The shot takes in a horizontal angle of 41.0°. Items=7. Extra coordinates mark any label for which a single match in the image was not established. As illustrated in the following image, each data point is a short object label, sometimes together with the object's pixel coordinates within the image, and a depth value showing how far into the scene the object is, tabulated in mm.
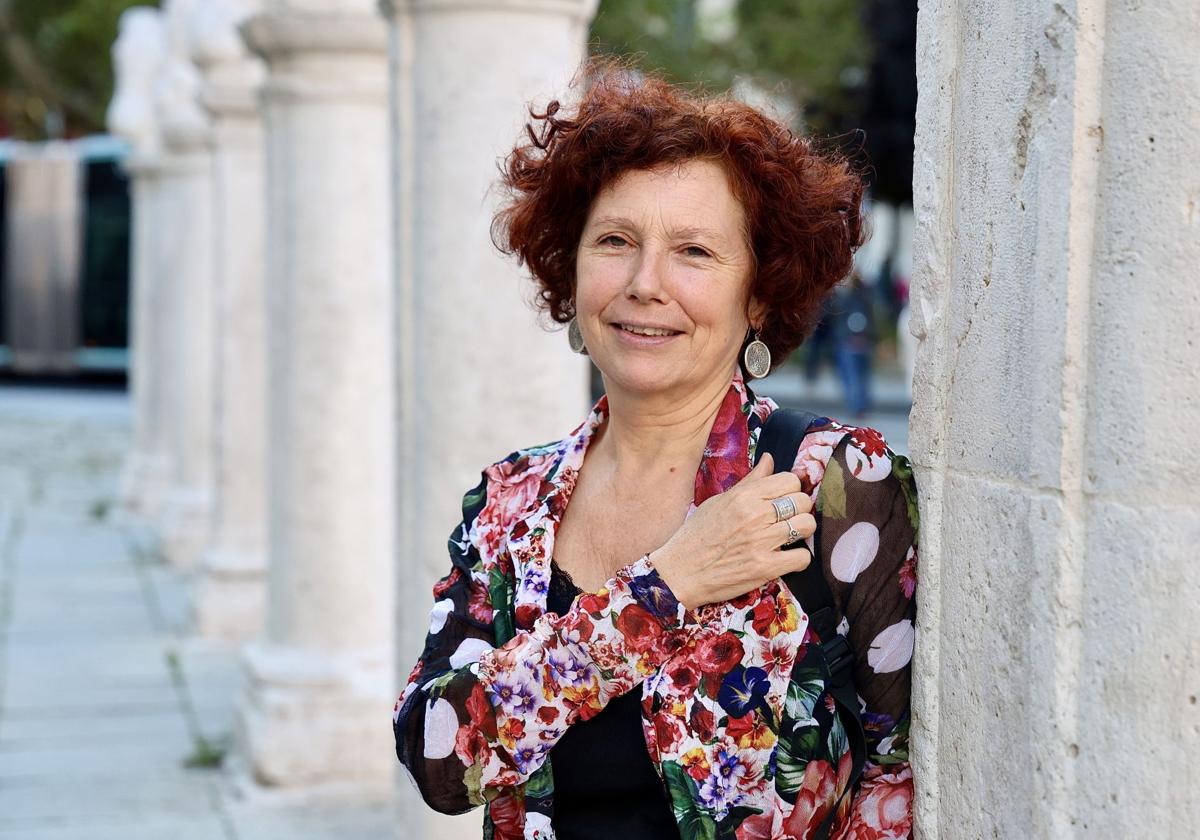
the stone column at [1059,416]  1538
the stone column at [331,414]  5695
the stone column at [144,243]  12375
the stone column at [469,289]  4074
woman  2031
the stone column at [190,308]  9906
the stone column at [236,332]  7742
